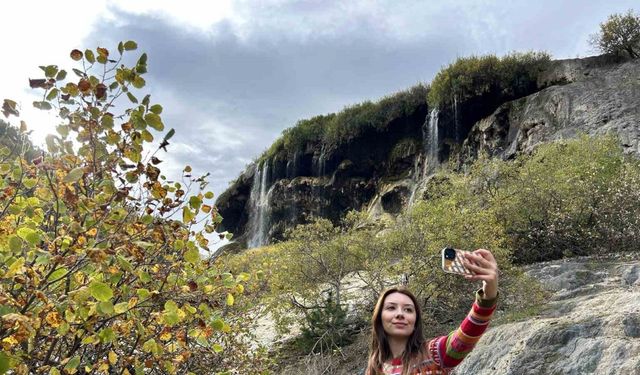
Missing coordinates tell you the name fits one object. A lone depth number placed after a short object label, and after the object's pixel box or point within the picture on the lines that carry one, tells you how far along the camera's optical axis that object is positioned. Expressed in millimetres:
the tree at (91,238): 2348
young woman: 2750
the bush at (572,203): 15969
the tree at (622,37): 30281
